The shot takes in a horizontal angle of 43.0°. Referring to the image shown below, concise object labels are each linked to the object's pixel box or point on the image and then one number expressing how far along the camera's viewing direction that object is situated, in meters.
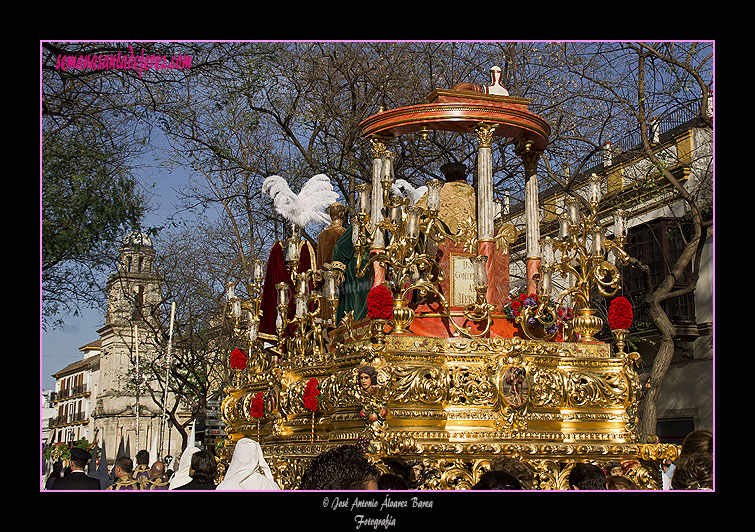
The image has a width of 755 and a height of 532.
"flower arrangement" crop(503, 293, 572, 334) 12.99
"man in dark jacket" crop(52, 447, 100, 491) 10.24
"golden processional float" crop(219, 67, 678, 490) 11.55
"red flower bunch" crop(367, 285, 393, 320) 11.55
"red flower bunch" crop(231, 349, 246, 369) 15.54
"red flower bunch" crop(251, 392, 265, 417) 14.39
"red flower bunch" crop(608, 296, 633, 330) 13.01
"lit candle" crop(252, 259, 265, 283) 15.72
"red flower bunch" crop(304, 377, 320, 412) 12.64
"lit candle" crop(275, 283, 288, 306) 14.23
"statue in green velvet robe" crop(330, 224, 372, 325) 13.93
